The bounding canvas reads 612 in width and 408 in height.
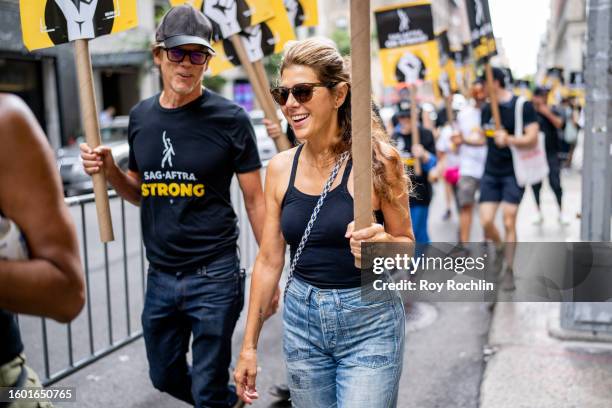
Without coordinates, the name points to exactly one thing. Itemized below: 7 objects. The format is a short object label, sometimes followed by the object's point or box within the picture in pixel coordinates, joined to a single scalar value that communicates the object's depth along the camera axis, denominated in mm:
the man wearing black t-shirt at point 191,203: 3105
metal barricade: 4738
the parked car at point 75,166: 13359
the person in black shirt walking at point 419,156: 6918
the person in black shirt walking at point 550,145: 9969
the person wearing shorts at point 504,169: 6359
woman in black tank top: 2359
